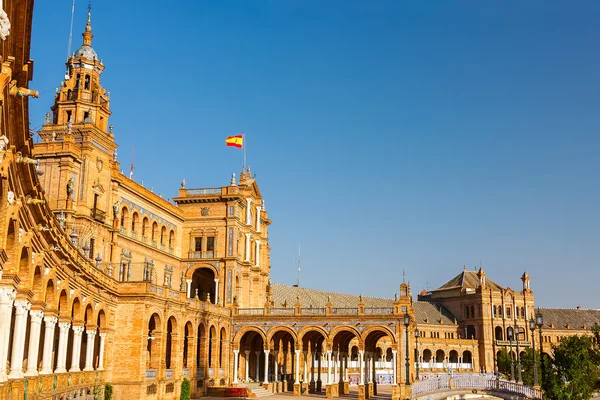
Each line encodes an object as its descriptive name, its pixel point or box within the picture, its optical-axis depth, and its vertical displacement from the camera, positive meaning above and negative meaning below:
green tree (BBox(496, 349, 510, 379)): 82.50 -2.24
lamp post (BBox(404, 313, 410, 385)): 37.25 -0.85
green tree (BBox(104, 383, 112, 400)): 39.09 -2.88
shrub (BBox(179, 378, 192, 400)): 47.06 -3.29
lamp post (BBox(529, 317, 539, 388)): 36.59 +0.92
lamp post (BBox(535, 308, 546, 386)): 33.93 +1.01
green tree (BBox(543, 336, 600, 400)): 32.88 -1.69
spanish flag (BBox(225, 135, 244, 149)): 64.25 +18.69
